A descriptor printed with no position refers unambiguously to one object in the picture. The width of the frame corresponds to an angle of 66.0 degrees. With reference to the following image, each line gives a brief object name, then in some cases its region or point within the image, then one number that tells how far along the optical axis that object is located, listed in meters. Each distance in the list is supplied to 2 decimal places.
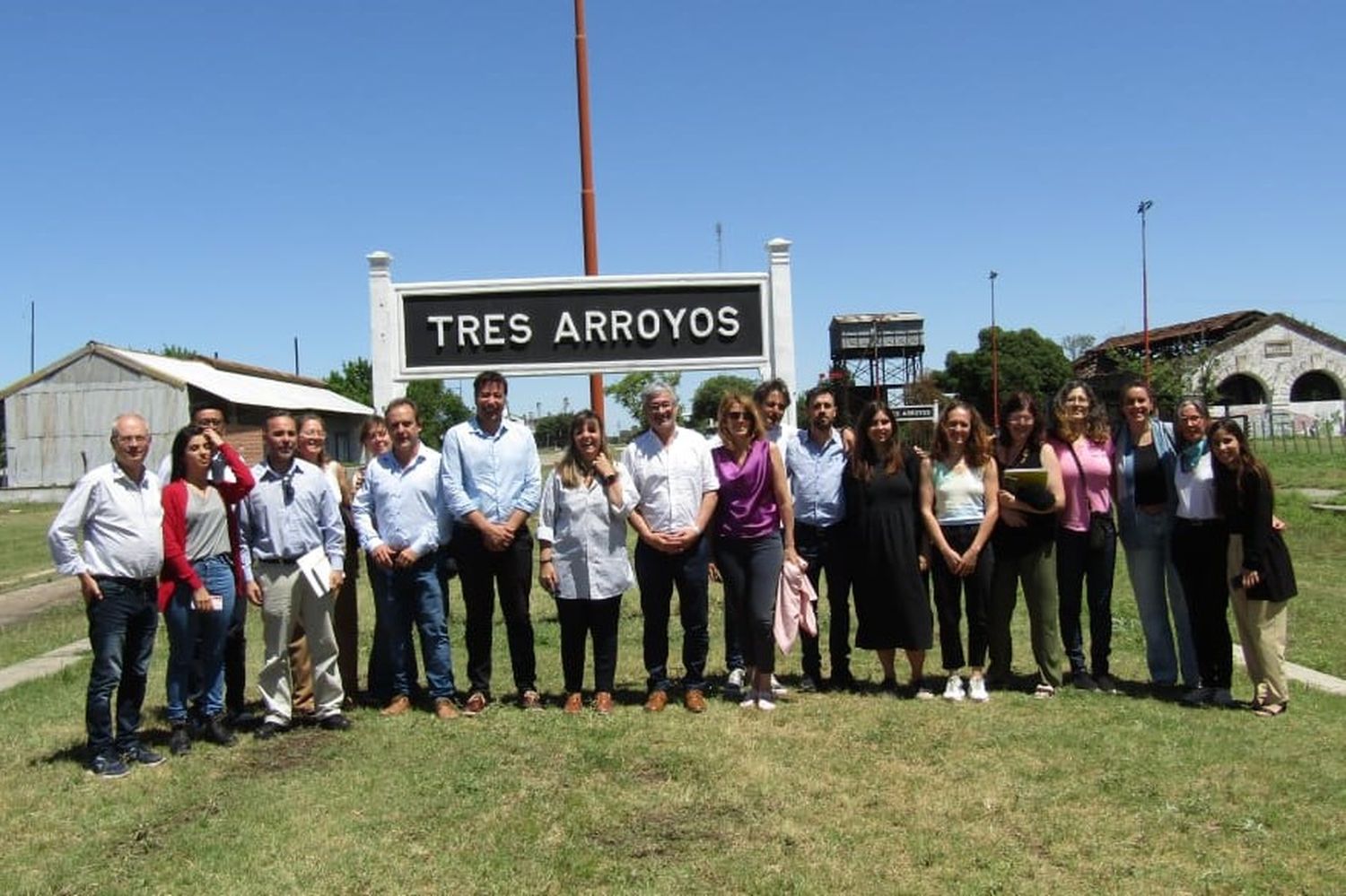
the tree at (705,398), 70.94
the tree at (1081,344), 69.69
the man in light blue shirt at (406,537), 5.75
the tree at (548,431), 80.00
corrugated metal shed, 36.09
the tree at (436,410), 57.16
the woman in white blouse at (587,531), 5.74
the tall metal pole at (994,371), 54.73
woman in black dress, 5.96
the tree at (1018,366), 62.62
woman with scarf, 5.91
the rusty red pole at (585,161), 7.82
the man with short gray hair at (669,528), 5.75
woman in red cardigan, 5.15
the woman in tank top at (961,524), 6.00
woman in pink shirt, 6.16
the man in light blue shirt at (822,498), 6.12
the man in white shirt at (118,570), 4.92
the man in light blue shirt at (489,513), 5.76
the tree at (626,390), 45.01
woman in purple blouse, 5.79
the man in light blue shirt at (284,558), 5.49
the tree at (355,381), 66.12
